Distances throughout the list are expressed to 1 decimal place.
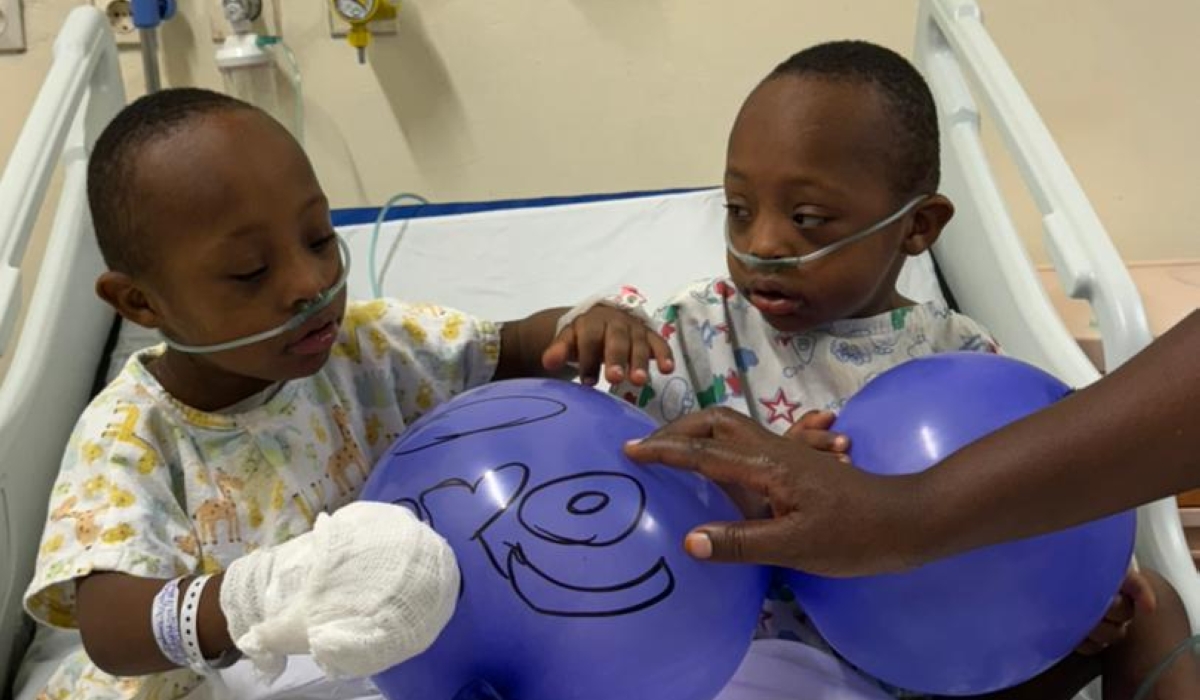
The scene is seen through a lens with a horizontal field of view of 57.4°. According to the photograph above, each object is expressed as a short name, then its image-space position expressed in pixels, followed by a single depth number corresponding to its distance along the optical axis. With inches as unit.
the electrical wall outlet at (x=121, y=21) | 87.7
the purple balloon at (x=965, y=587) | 38.3
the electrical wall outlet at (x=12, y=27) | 87.9
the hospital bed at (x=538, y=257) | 52.3
